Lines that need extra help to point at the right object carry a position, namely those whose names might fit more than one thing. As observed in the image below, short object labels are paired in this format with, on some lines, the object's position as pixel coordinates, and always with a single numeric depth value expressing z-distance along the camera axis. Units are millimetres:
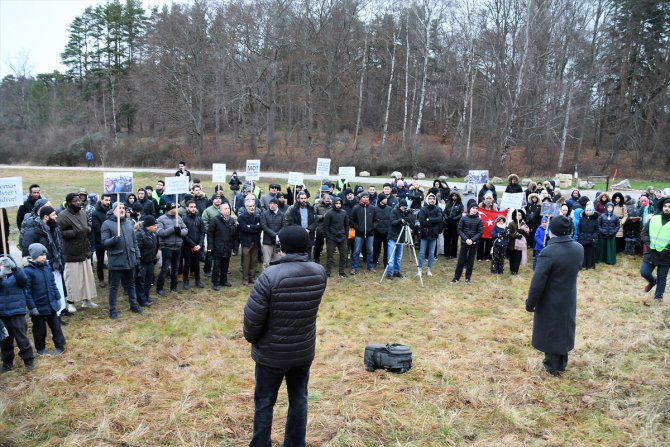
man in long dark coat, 5797
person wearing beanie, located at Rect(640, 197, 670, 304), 8703
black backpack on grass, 6215
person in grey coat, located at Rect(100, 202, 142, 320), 8125
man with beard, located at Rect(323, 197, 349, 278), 11164
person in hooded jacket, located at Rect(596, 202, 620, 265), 12539
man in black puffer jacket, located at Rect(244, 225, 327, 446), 3910
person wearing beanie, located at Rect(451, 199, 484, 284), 10766
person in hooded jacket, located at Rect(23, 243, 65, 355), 6375
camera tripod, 10921
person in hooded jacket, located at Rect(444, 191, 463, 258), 12516
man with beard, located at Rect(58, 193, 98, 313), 8227
